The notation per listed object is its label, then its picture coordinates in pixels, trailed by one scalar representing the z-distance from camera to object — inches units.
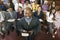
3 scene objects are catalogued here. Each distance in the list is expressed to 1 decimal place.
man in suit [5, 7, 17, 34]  90.6
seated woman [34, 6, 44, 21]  94.1
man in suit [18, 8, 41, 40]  78.0
